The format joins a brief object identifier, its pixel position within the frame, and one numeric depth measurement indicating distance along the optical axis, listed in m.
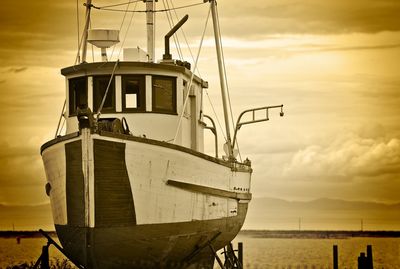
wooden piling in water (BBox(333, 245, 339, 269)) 44.32
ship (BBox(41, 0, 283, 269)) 29.34
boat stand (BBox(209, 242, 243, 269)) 42.84
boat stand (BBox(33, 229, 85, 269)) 33.43
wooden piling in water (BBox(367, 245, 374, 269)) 41.37
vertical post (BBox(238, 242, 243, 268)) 46.38
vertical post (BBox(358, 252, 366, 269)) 40.75
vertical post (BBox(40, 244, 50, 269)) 34.28
